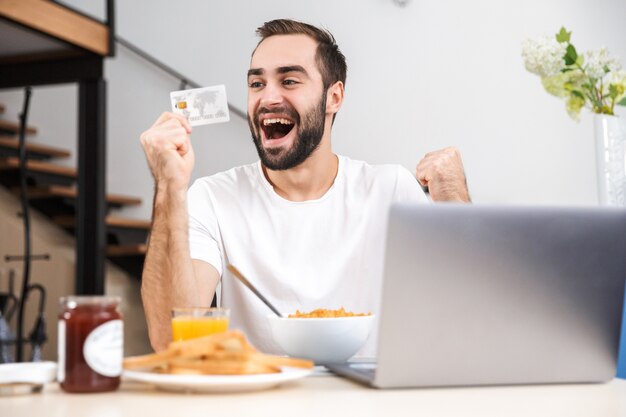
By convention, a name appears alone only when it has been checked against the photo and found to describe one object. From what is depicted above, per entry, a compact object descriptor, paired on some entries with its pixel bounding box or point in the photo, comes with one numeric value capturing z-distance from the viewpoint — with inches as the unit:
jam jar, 31.1
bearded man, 62.5
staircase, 172.2
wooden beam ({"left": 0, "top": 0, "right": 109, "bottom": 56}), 128.4
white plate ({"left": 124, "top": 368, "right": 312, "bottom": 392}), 29.9
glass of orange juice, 39.0
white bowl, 41.4
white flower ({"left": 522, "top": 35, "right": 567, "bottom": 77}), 62.1
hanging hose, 140.0
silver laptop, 30.4
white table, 27.0
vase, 59.7
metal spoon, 45.9
